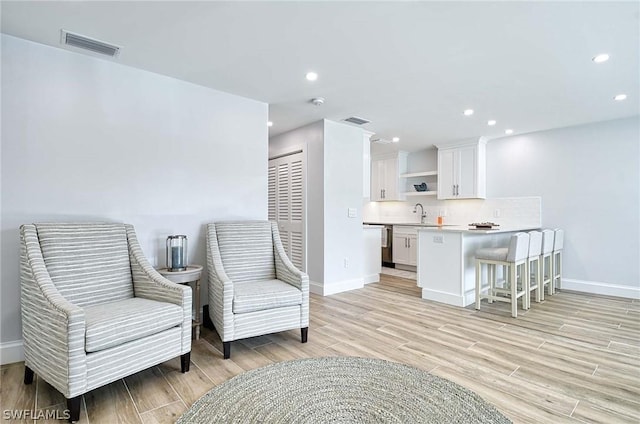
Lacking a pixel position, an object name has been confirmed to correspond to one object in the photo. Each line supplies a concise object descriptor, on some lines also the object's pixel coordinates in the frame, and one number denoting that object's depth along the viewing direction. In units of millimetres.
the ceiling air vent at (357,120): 4480
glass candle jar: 2854
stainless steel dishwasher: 6837
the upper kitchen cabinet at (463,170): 5691
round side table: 2658
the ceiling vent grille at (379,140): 5714
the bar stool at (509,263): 3568
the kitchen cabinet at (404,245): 6398
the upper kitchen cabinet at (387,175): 6992
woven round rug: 1784
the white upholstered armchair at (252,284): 2551
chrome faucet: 6865
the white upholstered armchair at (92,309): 1779
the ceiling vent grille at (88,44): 2449
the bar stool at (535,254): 3863
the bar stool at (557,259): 4664
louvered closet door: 4855
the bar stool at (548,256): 4289
